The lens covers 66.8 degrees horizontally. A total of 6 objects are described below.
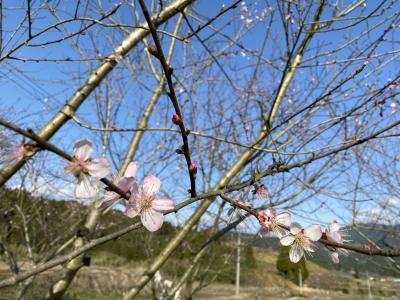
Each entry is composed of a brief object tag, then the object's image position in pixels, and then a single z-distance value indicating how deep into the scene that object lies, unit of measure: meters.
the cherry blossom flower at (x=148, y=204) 0.16
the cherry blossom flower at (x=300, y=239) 0.19
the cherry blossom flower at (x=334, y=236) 0.19
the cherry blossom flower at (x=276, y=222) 0.20
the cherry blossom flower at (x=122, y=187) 0.15
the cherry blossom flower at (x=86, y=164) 0.13
